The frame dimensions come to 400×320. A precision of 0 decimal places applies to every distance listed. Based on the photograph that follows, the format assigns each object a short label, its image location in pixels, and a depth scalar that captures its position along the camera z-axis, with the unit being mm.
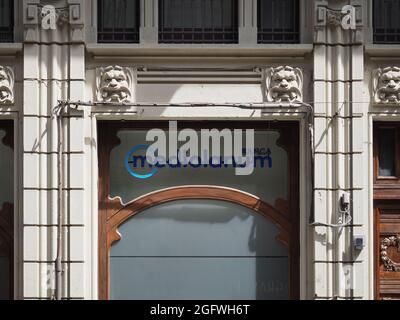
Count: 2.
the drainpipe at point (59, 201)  13547
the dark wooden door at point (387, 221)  14109
